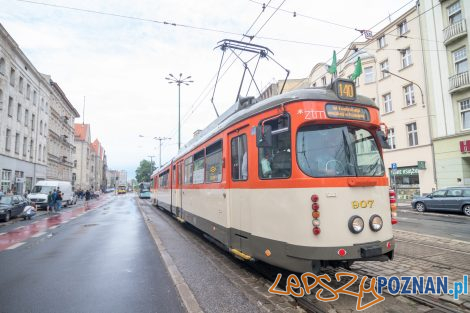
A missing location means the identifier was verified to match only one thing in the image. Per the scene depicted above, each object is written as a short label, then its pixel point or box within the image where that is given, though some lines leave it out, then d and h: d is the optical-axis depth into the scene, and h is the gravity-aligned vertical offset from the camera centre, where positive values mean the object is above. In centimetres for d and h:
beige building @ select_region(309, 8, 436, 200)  2359 +719
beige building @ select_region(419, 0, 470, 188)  2048 +675
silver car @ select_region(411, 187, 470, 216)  1603 -94
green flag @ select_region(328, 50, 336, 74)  913 +399
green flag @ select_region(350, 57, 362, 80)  1224 +450
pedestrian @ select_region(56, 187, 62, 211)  2353 -64
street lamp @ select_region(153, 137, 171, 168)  4797 +756
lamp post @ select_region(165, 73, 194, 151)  2661 +913
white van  2522 -3
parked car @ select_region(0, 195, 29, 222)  1654 -77
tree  10624 +664
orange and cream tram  444 +6
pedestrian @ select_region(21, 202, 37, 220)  1822 -121
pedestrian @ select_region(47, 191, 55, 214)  2283 -84
